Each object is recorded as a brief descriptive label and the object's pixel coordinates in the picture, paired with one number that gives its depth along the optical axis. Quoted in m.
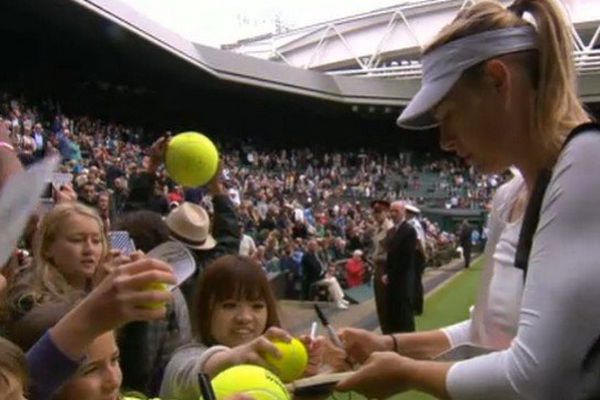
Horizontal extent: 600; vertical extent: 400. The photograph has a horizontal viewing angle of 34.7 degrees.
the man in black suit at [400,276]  10.59
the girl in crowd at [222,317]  2.57
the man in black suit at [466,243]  27.05
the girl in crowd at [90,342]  1.43
